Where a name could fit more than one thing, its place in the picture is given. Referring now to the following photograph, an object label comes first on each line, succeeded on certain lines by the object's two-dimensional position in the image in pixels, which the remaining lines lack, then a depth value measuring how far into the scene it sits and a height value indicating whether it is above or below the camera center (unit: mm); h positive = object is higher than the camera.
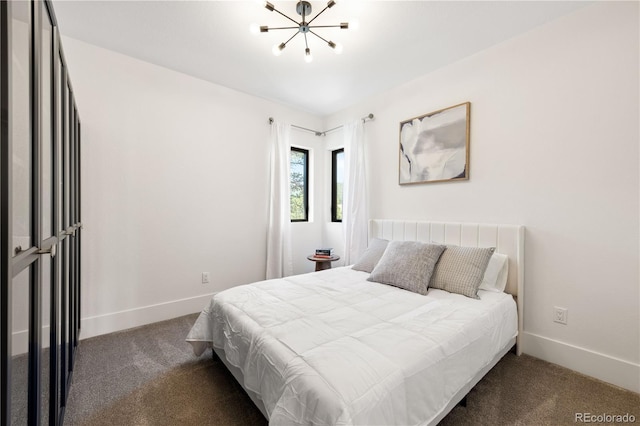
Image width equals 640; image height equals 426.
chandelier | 1833 +1386
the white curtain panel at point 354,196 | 3385 +194
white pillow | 2162 -511
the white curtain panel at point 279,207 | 3492 +50
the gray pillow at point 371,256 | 2686 -461
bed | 1023 -639
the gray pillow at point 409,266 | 2145 -461
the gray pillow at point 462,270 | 2032 -461
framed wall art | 2531 +658
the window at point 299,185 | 3949 +392
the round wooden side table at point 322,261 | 3332 -618
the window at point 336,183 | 4020 +417
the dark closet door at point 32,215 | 610 -16
